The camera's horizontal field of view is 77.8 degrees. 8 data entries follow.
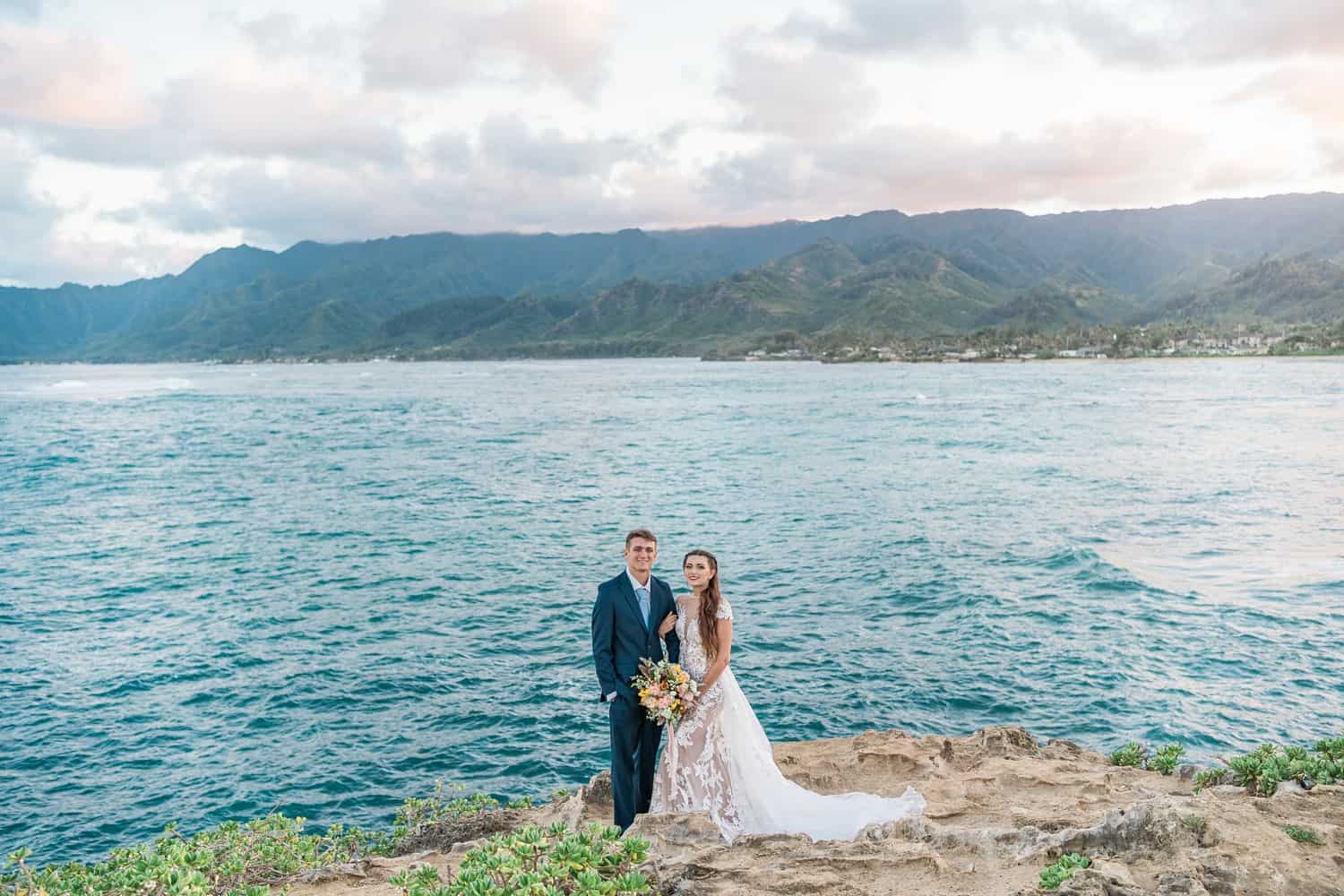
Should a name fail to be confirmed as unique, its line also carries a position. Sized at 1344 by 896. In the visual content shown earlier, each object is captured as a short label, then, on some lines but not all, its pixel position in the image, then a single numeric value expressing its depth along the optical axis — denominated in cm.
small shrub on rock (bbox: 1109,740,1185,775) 1221
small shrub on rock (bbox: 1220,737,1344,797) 976
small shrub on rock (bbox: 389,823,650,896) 662
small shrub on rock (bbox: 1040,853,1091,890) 694
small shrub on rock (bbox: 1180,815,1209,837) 772
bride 935
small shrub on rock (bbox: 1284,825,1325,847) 779
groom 923
